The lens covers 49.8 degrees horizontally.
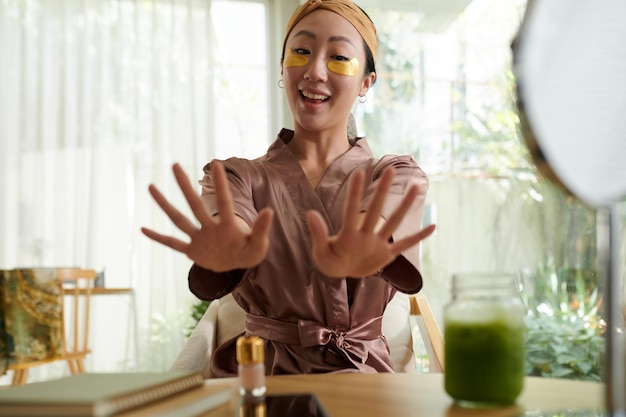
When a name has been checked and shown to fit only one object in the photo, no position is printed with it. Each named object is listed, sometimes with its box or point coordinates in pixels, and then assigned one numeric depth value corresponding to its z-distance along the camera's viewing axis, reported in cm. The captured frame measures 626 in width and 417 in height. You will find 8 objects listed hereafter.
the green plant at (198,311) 369
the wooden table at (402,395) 67
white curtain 407
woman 109
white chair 140
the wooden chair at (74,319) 338
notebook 53
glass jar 65
